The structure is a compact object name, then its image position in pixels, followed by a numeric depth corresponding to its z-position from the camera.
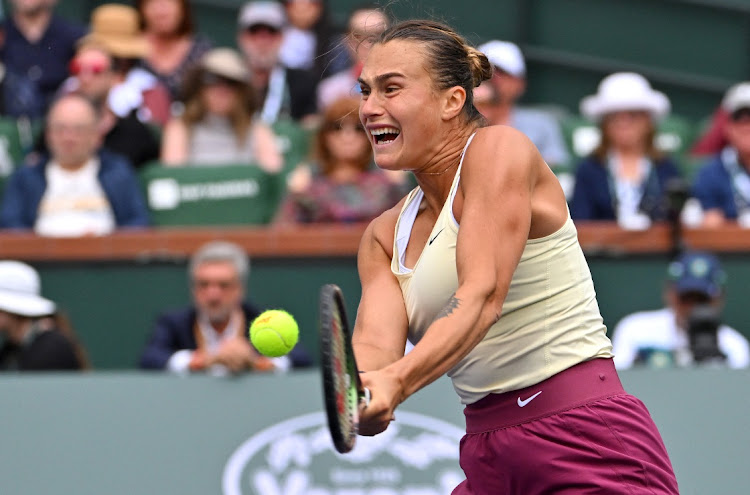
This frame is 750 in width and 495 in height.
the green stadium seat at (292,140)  14.16
